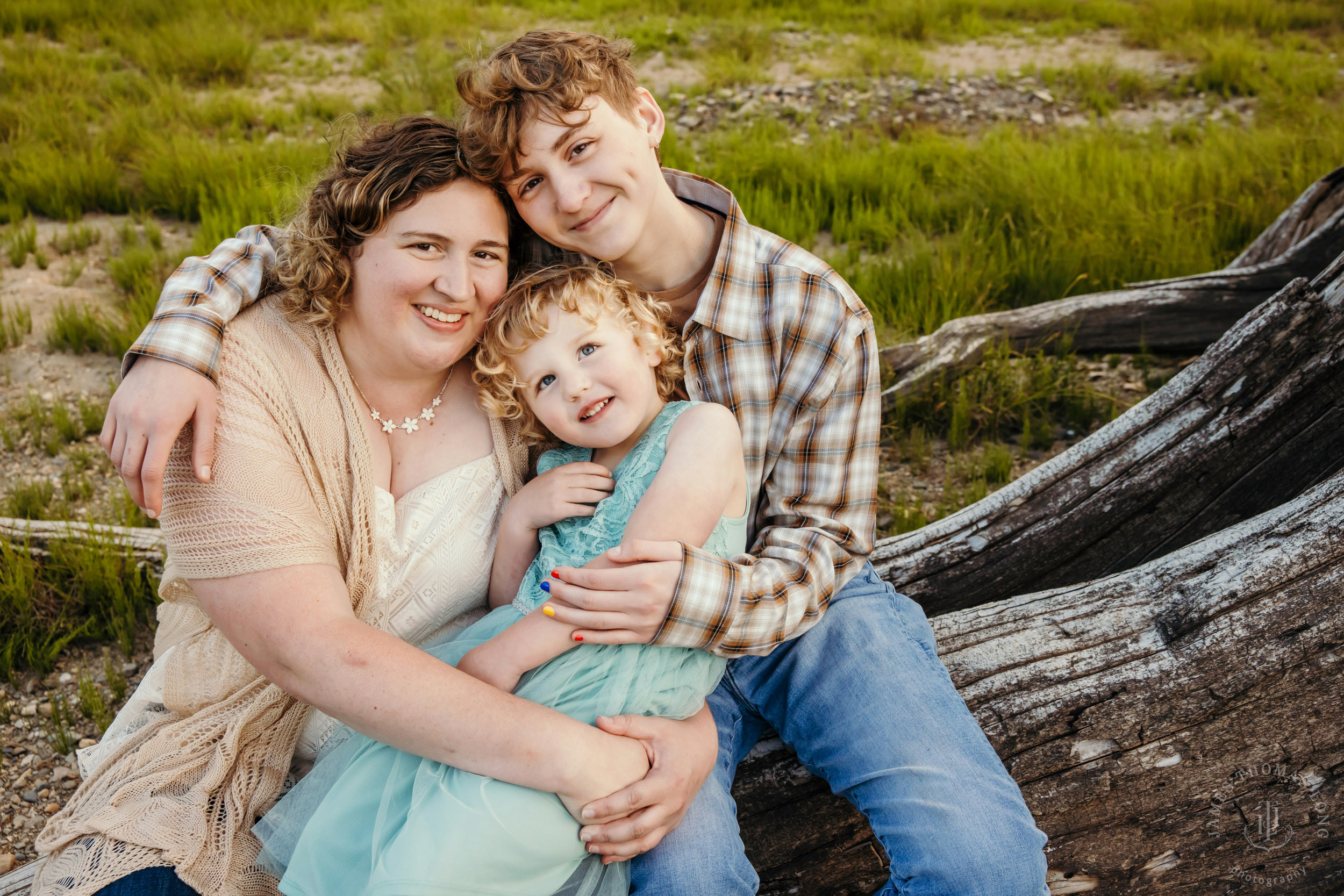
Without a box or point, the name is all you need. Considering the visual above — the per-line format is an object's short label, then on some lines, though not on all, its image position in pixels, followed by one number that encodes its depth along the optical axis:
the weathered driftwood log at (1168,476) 2.54
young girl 1.55
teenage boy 1.71
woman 1.62
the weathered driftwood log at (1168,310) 3.63
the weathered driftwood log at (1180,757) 2.00
